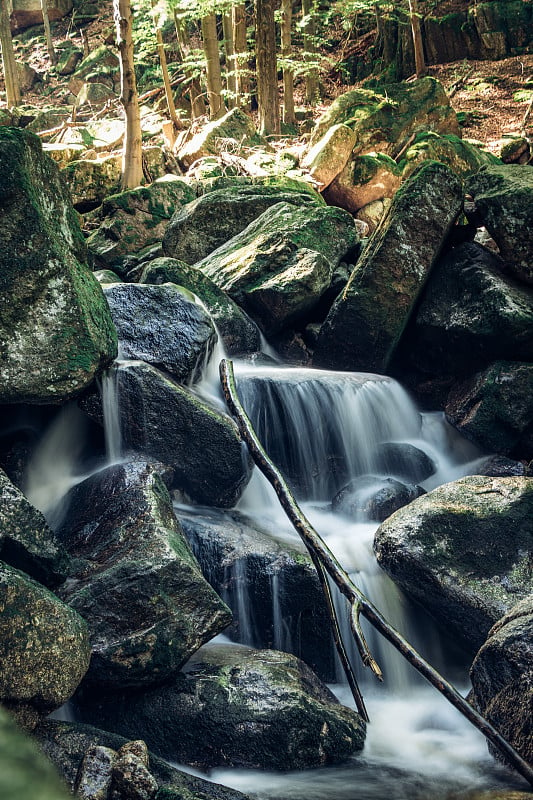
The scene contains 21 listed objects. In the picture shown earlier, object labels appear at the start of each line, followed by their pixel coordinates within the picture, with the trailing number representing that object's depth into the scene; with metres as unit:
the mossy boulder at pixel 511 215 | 7.84
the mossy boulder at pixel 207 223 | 10.78
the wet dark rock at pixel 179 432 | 5.88
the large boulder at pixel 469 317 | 7.75
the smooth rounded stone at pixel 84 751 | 3.08
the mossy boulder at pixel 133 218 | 11.44
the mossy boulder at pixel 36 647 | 3.17
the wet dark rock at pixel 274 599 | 5.10
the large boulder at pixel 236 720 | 3.76
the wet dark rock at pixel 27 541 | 3.92
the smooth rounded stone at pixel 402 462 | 7.56
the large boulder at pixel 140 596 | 3.85
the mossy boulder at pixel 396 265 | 8.30
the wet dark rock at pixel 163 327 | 6.57
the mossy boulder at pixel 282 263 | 8.91
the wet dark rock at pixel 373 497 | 6.58
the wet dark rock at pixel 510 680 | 3.61
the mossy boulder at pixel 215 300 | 8.35
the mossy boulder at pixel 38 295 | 4.73
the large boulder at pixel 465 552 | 5.02
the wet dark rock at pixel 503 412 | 7.56
